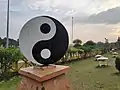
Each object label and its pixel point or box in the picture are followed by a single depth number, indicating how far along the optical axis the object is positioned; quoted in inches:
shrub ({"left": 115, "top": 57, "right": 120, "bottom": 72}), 171.3
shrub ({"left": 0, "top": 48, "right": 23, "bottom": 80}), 145.0
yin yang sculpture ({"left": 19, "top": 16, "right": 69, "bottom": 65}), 38.6
